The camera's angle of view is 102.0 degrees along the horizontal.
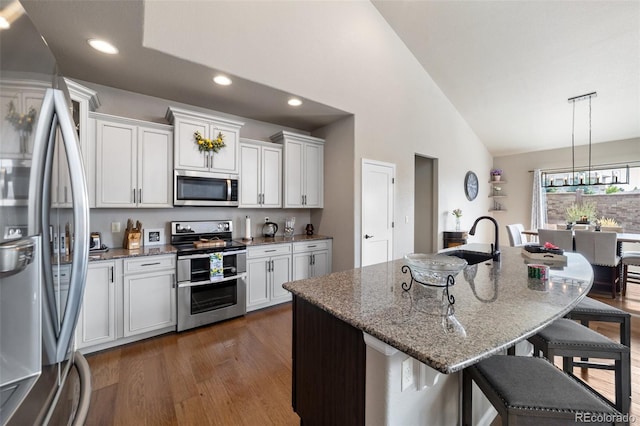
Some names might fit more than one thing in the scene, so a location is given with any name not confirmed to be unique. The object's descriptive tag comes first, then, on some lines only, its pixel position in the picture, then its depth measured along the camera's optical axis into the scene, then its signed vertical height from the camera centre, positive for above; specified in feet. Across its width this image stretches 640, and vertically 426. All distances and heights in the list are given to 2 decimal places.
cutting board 9.58 -1.23
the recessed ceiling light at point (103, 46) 6.98 +4.56
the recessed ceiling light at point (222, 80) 8.58 +4.46
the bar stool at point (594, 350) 4.26 -2.30
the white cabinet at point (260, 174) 11.25 +1.69
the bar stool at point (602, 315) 5.03 -2.05
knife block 8.84 -0.96
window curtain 19.80 +0.72
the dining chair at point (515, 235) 15.54 -1.41
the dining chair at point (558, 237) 12.50 -1.24
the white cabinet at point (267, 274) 10.56 -2.65
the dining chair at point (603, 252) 11.40 -1.78
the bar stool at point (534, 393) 2.95 -2.20
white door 12.47 +0.04
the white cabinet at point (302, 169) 12.29 +2.08
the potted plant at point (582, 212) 15.96 +0.03
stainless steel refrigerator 1.59 -0.20
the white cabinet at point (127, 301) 7.41 -2.78
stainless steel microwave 9.50 +0.87
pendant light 13.84 +5.50
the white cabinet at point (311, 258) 11.74 -2.21
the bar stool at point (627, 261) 11.58 -2.19
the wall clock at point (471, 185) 19.15 +2.02
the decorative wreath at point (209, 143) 9.68 +2.62
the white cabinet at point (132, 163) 8.29 +1.63
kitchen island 2.79 -1.33
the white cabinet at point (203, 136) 9.37 +2.66
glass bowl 4.11 -0.94
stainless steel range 8.83 -2.33
